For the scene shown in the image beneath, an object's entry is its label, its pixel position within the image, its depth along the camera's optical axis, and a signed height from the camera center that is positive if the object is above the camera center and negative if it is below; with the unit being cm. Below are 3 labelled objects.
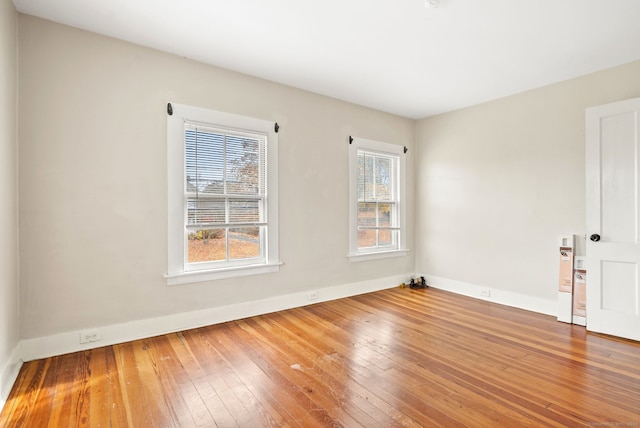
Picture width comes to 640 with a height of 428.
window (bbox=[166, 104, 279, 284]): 320 +19
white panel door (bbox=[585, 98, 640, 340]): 313 -8
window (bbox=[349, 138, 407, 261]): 465 +19
